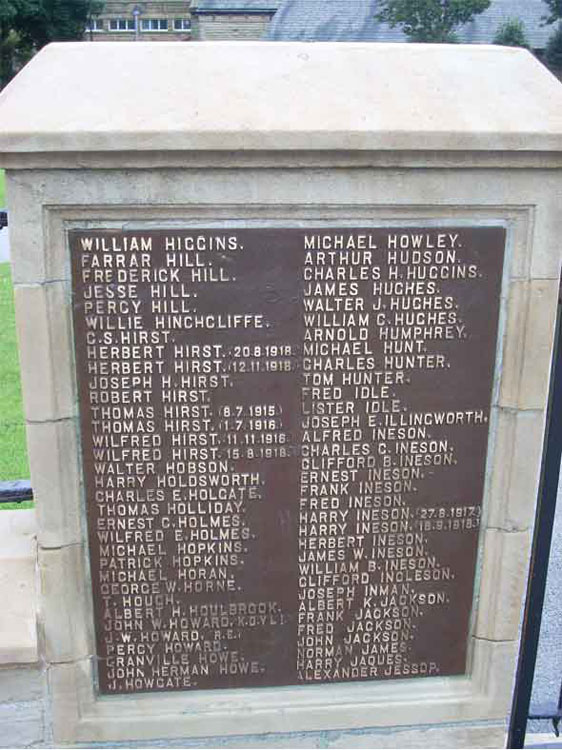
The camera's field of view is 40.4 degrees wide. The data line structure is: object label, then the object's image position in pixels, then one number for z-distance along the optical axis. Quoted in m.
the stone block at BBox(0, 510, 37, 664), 3.39
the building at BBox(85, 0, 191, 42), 81.31
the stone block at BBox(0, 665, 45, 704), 3.47
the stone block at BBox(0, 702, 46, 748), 3.53
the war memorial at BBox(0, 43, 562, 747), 2.96
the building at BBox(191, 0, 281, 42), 64.25
